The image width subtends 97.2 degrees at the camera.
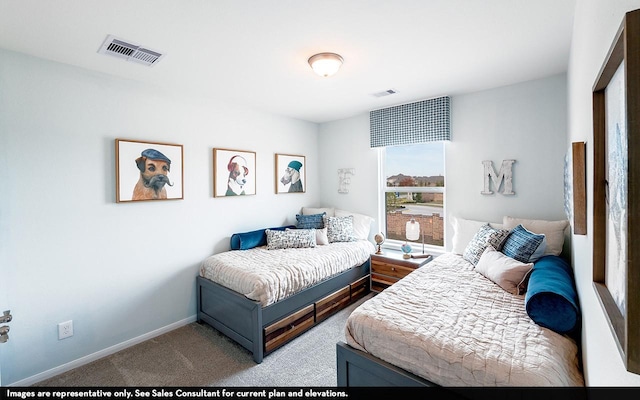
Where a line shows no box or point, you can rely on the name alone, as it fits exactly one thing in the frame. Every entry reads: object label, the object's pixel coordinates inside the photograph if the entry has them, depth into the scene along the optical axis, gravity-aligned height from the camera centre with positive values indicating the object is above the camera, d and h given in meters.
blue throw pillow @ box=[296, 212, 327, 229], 4.05 -0.31
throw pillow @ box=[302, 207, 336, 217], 4.35 -0.17
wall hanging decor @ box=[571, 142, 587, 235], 1.30 +0.04
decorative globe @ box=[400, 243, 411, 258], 3.56 -0.64
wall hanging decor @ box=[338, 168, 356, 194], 4.39 +0.33
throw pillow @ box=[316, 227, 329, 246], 3.75 -0.51
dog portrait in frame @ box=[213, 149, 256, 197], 3.36 +0.36
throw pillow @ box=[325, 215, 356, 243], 3.87 -0.41
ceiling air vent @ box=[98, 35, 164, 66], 2.03 +1.16
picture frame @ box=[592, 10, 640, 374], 0.53 +0.02
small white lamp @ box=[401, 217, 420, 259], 3.56 -0.44
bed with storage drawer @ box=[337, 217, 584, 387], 1.36 -0.75
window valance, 3.38 +0.97
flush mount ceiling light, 2.22 +1.10
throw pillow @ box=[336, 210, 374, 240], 4.06 -0.39
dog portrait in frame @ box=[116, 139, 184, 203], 2.62 +0.31
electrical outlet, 2.32 -1.04
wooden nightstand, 3.36 -0.85
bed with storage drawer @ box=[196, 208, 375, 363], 2.48 -0.80
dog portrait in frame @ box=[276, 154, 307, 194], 4.10 +0.40
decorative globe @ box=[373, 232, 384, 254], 3.72 -0.54
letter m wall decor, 3.00 +0.22
